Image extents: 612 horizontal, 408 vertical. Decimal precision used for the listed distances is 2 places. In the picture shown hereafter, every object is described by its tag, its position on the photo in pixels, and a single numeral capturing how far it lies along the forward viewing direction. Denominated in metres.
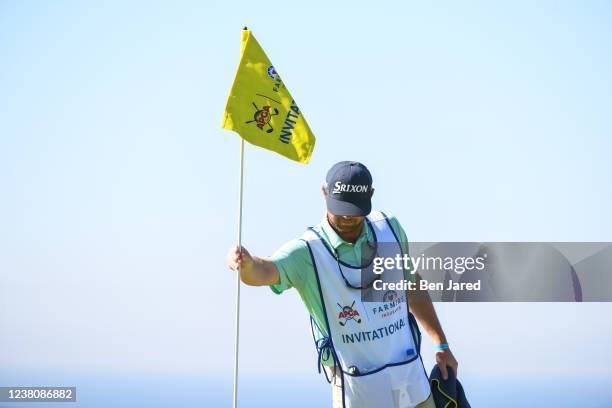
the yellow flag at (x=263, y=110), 13.18
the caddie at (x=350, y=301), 11.40
